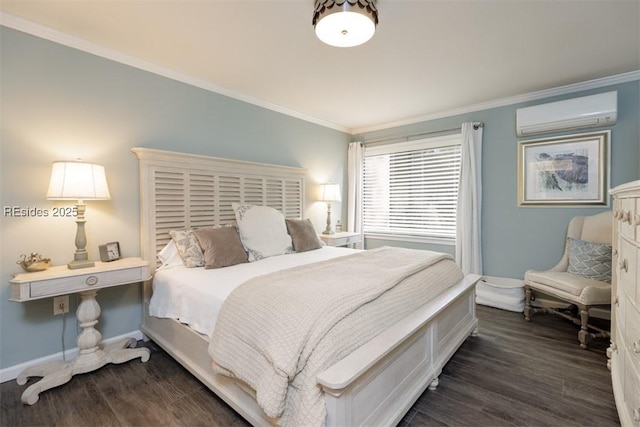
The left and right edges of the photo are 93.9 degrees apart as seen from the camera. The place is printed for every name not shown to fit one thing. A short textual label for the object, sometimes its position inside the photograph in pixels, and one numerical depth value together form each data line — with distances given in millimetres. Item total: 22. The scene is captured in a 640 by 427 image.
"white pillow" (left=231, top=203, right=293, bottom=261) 2775
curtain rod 3768
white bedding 1851
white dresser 1320
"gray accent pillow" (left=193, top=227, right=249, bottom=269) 2430
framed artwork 3078
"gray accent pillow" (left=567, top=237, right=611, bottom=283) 2688
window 4125
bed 1326
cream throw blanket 1245
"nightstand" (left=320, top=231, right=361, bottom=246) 4086
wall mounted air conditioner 2924
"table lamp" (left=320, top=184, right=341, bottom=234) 4285
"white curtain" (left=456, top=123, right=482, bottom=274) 3756
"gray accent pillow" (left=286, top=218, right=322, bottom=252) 3170
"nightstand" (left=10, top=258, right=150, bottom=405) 1830
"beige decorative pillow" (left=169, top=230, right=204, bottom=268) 2467
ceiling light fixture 1747
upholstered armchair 2467
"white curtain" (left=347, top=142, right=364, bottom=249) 4887
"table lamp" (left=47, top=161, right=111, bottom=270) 2008
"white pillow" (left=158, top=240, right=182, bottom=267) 2564
